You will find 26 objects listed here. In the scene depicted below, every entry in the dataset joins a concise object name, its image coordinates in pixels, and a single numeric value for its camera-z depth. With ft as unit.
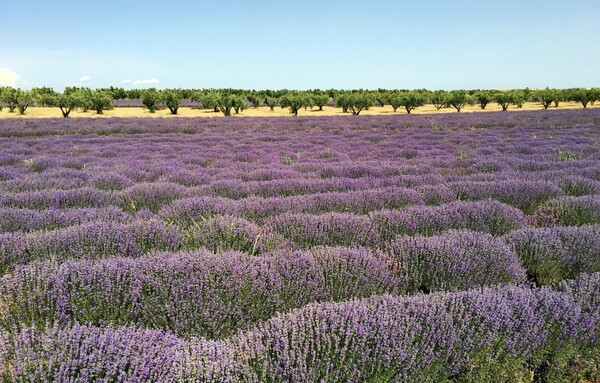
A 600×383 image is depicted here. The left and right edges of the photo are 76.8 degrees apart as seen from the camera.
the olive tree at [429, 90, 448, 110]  153.28
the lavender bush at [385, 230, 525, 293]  10.00
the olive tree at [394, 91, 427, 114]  139.03
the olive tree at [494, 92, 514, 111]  142.78
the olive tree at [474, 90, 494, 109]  150.57
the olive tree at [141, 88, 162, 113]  126.93
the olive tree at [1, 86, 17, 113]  111.49
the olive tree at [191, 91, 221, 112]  129.70
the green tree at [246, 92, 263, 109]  163.54
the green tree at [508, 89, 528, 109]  145.38
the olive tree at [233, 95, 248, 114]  124.57
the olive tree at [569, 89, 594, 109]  139.61
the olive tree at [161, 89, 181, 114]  121.39
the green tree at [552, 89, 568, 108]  139.72
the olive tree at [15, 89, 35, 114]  111.04
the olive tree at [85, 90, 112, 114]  115.30
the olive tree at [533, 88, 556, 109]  136.02
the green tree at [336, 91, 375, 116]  132.46
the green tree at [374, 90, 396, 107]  164.34
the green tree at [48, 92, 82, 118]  108.17
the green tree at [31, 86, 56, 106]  122.19
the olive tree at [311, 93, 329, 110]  153.99
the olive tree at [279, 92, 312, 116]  130.21
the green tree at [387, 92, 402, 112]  145.28
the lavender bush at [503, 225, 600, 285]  11.07
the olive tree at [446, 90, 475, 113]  145.49
